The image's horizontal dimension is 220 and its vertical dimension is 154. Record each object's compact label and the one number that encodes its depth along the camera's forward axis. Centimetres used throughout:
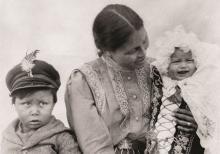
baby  209
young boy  202
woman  206
